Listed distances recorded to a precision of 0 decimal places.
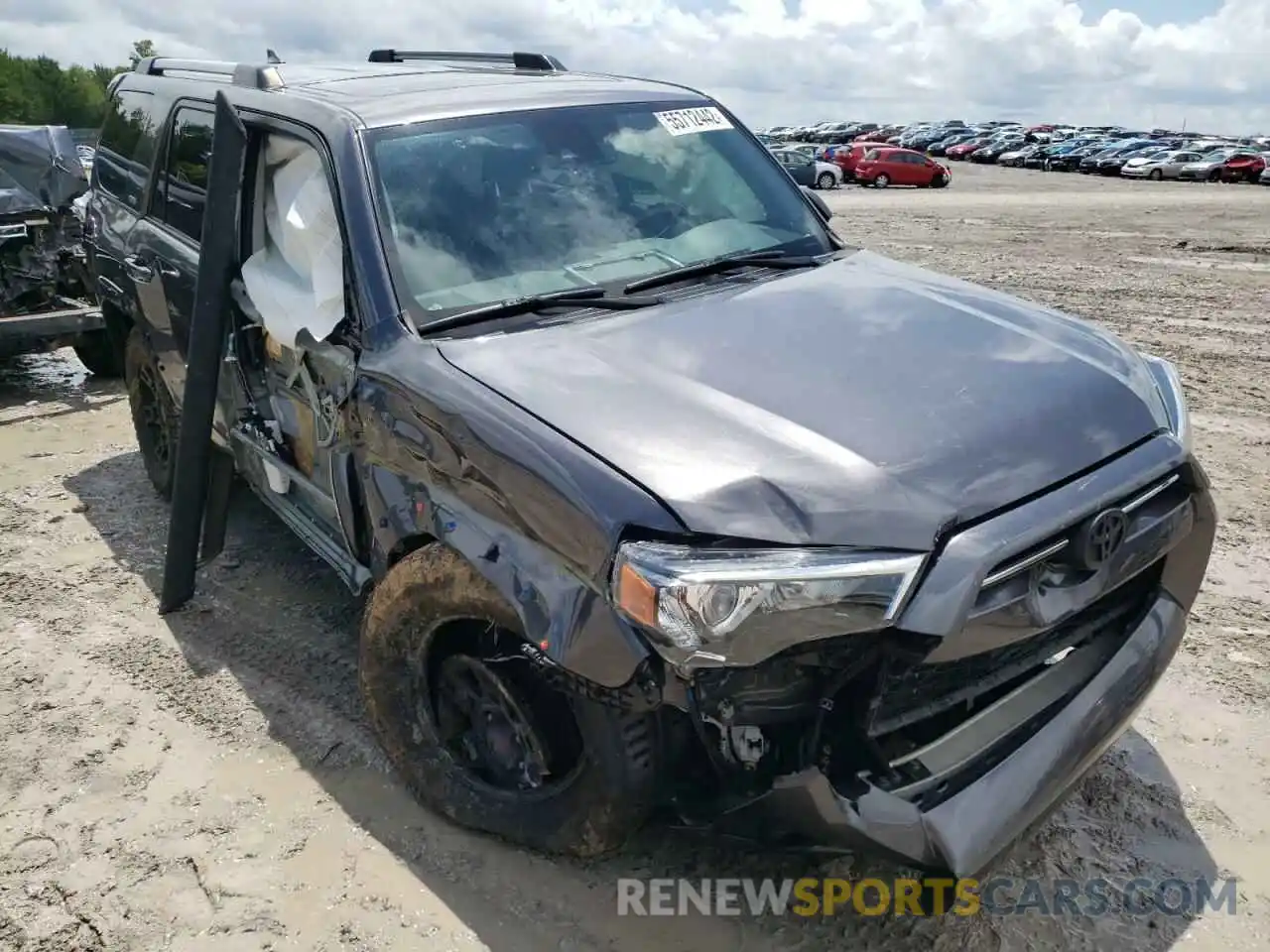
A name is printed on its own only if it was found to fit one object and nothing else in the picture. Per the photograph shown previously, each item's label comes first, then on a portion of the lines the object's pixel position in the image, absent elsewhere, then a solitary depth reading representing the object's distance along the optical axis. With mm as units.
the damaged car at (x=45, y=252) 7113
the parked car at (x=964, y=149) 48906
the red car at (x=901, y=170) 31172
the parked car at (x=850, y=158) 31812
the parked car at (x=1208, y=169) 33156
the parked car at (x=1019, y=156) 43406
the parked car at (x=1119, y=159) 36659
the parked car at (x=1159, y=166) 34438
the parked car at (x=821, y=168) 27344
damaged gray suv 2107
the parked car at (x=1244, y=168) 32625
